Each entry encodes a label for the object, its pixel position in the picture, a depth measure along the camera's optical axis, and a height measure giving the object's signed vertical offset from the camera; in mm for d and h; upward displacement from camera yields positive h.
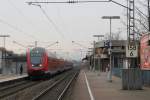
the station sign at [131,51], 27391 +592
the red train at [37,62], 47219 -198
